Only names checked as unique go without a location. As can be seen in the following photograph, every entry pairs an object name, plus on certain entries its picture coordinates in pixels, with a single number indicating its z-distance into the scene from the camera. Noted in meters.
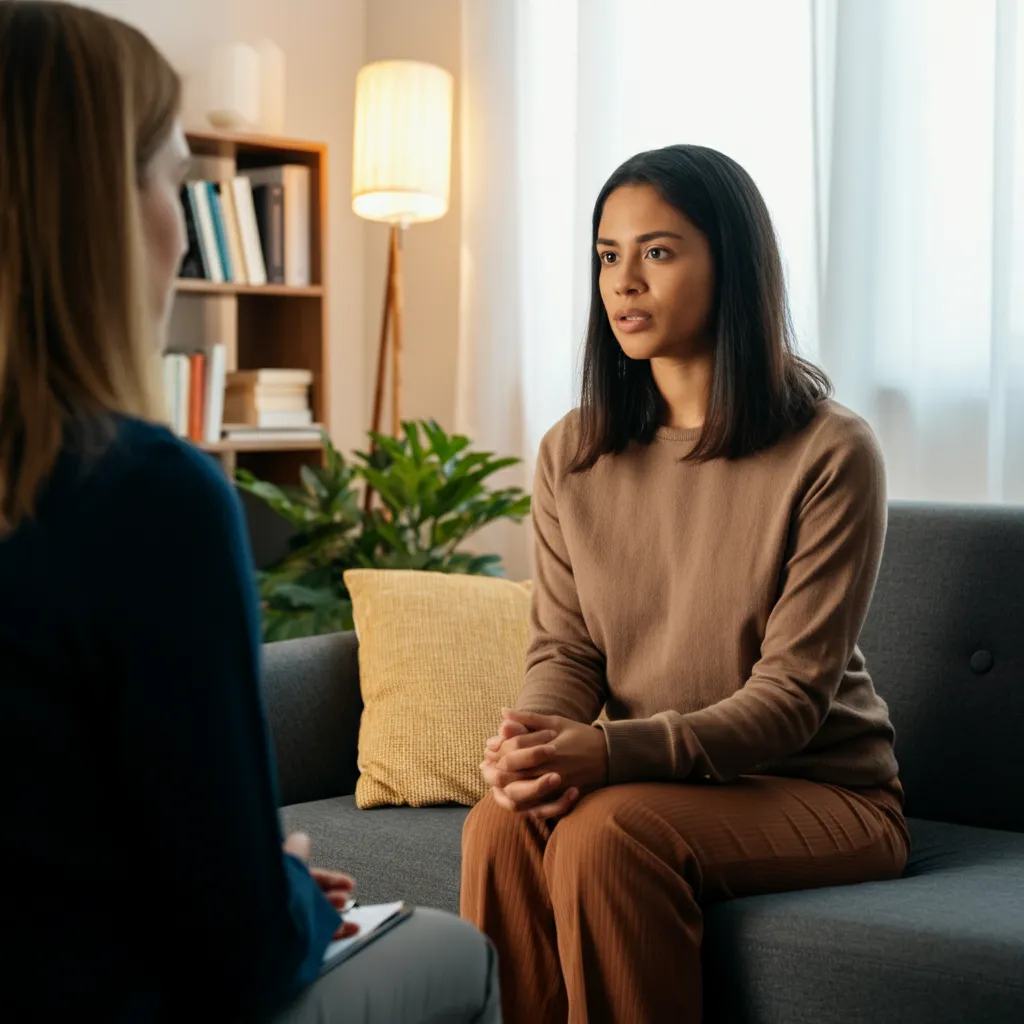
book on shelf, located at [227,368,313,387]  3.42
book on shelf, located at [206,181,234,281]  3.32
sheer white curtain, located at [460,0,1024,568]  2.43
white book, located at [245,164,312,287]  3.43
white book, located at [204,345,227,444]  3.34
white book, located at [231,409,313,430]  3.41
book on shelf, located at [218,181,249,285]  3.37
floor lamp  3.23
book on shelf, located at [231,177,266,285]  3.38
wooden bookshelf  3.40
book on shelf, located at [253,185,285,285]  3.43
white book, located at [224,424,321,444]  3.39
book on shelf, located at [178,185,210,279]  3.31
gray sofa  1.44
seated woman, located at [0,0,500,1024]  0.81
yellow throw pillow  2.08
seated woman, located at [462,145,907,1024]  1.54
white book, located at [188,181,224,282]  3.29
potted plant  2.81
